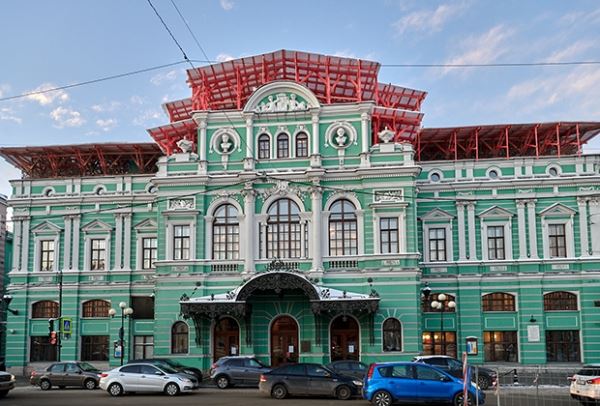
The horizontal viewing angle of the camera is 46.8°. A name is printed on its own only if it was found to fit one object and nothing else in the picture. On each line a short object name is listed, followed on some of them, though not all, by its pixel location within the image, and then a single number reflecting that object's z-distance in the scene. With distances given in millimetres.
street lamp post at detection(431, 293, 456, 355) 34688
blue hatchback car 23453
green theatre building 38188
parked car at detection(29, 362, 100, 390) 33250
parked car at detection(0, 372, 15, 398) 28078
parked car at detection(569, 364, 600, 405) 19534
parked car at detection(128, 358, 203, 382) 32209
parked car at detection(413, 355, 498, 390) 29906
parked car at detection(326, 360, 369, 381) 31000
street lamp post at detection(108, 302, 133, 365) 36781
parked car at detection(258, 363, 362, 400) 27453
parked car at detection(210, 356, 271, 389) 32781
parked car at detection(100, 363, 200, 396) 29156
